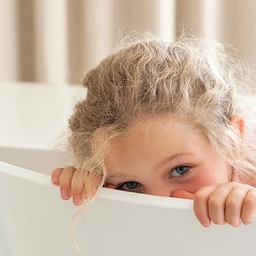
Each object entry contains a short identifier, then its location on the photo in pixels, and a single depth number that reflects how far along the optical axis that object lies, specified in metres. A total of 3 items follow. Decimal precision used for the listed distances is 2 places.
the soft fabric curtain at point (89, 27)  1.34
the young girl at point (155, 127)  0.87
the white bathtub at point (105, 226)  0.77
